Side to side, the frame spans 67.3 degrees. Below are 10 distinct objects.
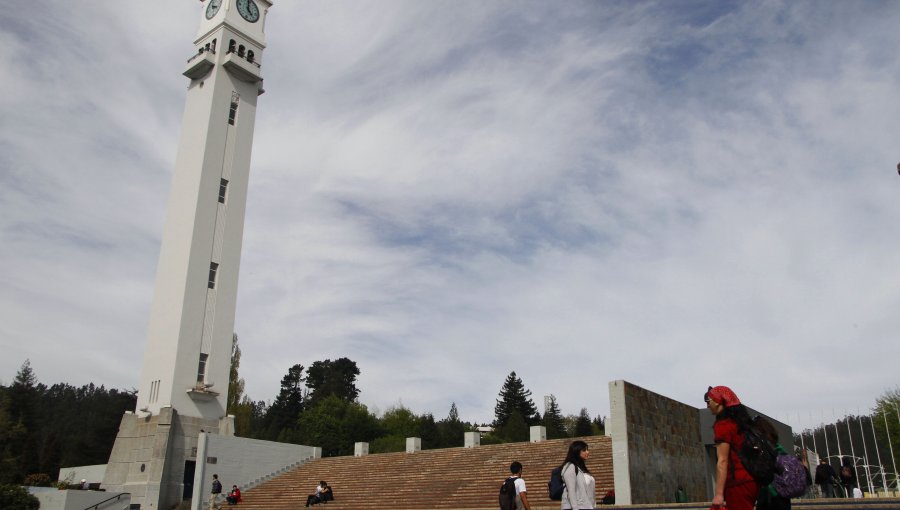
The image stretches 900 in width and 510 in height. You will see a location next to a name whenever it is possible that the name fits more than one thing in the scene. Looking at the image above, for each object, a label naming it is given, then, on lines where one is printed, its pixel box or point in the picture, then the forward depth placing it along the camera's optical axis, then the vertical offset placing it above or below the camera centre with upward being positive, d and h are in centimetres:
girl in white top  640 -4
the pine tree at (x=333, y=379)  7806 +1085
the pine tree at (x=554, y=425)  7081 +520
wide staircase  2256 -13
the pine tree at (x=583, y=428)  7106 +489
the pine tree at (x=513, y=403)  7656 +792
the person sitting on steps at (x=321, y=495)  2533 -77
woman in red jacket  492 +11
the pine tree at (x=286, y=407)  7325 +735
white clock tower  2945 +903
